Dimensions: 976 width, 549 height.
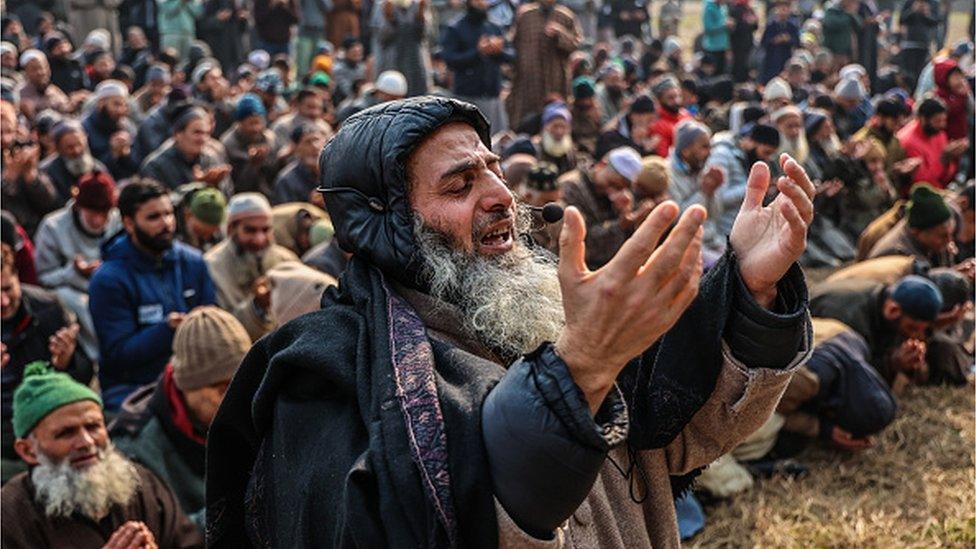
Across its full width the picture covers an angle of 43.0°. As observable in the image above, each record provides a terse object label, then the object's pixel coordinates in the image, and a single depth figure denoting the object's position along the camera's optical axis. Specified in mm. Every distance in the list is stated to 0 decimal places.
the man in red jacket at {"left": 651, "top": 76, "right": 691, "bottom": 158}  12656
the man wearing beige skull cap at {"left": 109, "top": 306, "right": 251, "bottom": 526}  4543
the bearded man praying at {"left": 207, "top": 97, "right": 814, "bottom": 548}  1565
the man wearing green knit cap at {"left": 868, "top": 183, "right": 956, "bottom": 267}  7492
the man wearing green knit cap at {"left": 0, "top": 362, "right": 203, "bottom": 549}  3934
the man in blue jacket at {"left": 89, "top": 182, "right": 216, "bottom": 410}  5629
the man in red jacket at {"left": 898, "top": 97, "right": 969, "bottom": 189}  11055
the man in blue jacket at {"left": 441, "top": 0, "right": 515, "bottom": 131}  12180
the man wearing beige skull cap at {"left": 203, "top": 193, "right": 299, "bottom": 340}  6449
